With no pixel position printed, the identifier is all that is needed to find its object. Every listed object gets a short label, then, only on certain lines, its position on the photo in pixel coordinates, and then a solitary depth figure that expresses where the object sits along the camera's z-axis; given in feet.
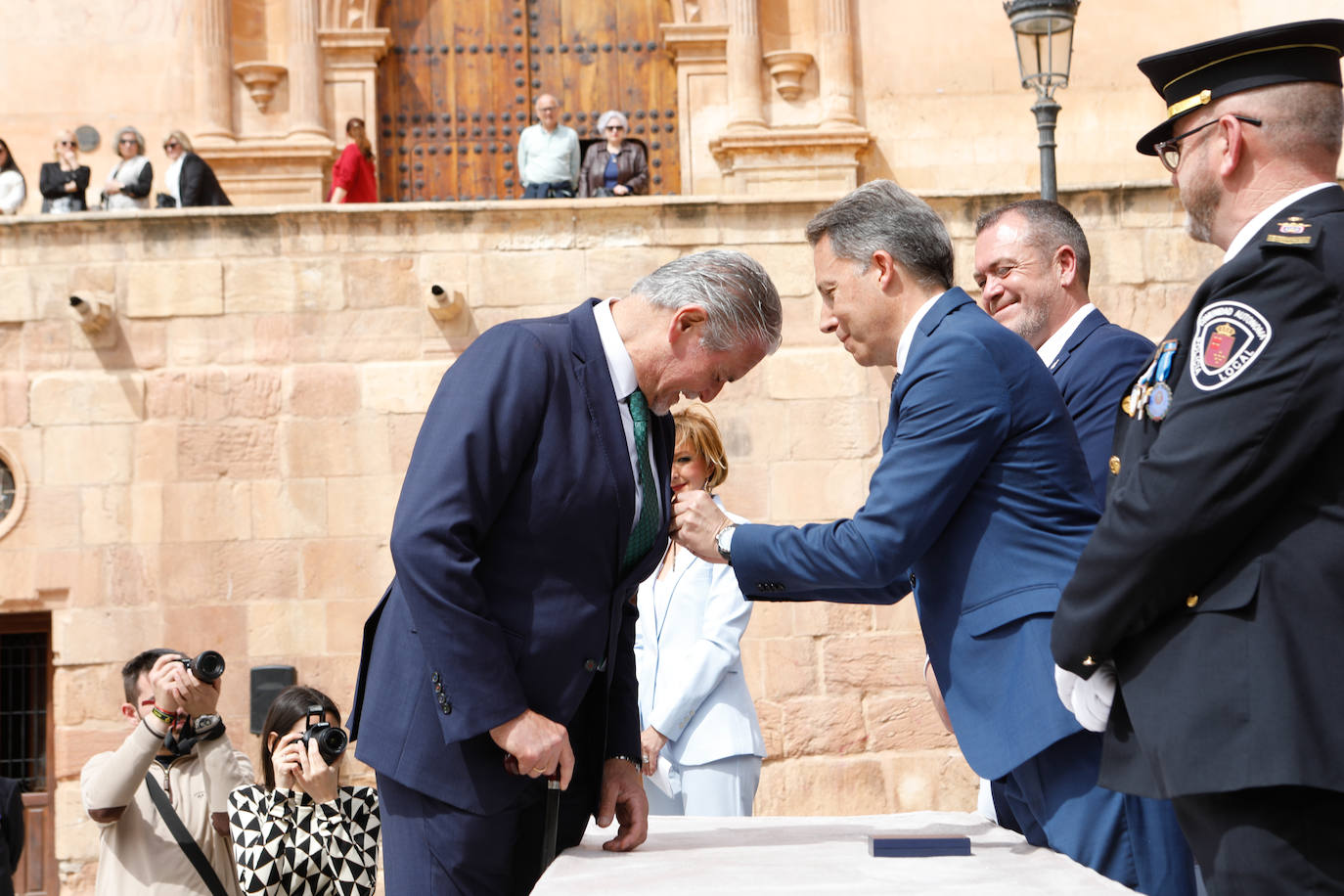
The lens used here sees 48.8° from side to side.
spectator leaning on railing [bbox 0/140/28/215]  42.80
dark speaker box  28.96
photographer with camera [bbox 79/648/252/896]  15.12
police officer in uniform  6.56
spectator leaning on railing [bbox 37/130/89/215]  41.63
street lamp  26.11
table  7.15
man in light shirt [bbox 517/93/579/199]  42.68
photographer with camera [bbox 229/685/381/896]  13.35
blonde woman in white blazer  15.47
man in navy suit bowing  8.59
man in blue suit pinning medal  8.42
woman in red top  43.04
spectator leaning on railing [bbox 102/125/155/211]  41.22
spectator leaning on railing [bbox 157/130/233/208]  38.88
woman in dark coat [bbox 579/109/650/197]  43.14
